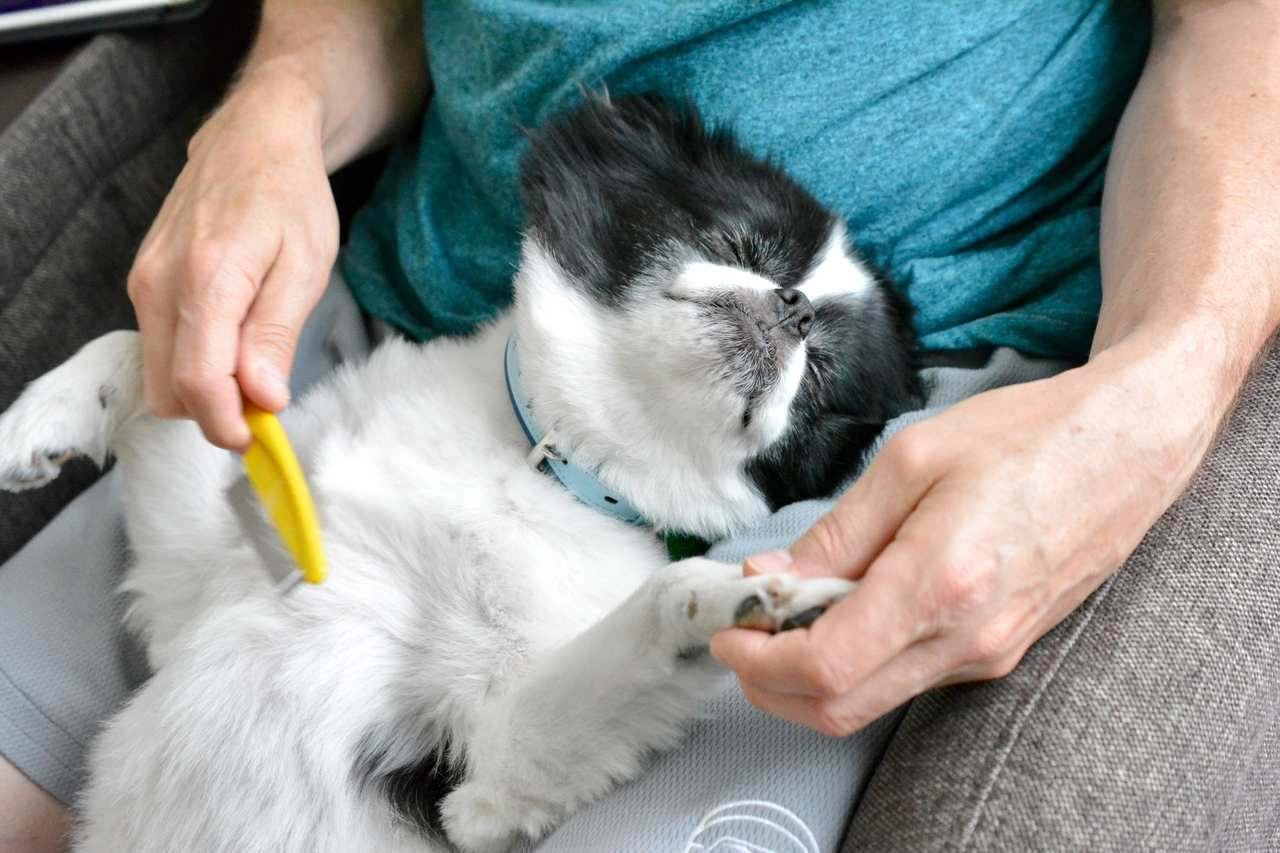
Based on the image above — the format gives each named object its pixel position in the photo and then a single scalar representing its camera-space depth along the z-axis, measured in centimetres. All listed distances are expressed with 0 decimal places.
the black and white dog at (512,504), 89
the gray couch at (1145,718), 83
